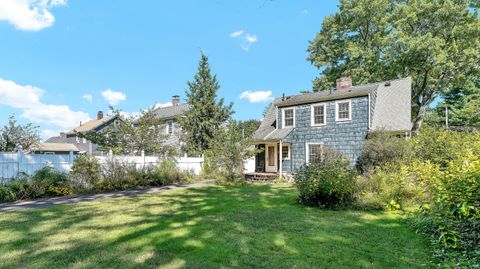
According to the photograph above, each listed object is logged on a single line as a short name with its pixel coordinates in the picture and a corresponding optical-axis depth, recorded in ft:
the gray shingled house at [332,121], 53.83
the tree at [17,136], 44.21
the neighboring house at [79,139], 115.38
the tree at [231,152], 49.96
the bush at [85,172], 38.24
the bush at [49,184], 33.10
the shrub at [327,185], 25.84
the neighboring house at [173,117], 84.79
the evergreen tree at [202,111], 79.71
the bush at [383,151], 39.60
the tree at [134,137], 58.23
